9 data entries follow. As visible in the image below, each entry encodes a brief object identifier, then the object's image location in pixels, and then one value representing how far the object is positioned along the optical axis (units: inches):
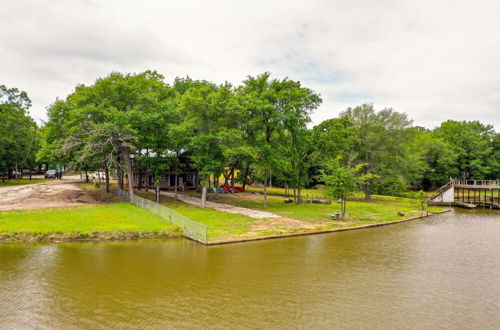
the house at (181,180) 2123.5
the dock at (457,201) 1962.4
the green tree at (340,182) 1233.4
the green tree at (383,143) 2007.9
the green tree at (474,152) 2728.8
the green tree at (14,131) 1905.8
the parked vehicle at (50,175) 2726.4
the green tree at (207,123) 1343.5
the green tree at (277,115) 1412.4
